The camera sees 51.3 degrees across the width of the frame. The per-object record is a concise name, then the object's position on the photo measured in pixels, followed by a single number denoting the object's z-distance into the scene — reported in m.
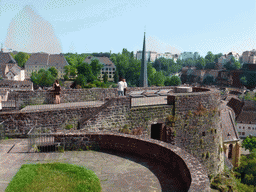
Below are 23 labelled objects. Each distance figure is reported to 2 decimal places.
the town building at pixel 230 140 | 35.72
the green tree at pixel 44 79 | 92.94
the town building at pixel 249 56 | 171.50
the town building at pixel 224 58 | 178.38
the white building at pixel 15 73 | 95.50
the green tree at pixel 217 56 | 190.65
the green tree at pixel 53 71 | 108.41
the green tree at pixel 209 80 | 149.12
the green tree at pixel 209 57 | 189.75
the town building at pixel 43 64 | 123.38
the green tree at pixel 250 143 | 47.94
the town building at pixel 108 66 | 136.50
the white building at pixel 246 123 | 64.12
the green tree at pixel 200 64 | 174.24
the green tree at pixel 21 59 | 147.50
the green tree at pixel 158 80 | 100.56
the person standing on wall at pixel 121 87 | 16.58
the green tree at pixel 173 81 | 106.00
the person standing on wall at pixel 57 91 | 16.49
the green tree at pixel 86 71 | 93.75
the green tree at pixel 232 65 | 145.25
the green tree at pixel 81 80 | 86.88
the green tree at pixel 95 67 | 100.31
